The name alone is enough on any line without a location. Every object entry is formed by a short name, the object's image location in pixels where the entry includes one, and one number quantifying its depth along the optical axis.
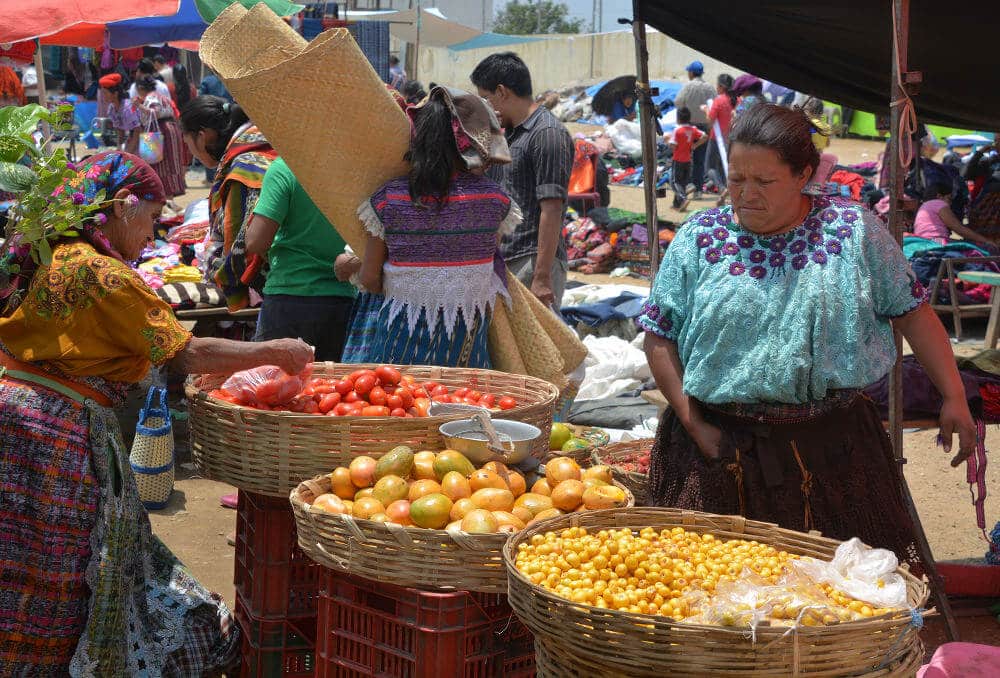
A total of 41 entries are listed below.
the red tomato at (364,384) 3.31
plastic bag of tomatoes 3.15
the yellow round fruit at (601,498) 2.64
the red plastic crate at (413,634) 2.42
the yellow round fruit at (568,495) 2.69
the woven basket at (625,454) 3.91
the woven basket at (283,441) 2.92
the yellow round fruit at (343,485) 2.75
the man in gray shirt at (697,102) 18.17
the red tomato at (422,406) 3.29
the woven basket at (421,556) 2.39
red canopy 8.45
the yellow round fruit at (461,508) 2.53
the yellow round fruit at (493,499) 2.60
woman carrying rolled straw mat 3.79
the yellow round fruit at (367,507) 2.55
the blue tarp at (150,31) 15.02
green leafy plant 2.52
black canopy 4.29
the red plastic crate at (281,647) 3.07
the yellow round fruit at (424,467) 2.80
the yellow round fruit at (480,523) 2.42
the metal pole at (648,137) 4.25
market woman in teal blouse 2.62
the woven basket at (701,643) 1.87
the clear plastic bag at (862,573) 2.07
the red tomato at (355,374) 3.38
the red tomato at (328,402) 3.22
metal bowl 2.86
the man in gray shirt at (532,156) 5.14
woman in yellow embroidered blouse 2.72
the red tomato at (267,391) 3.14
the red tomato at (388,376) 3.41
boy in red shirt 16.25
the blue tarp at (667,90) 24.30
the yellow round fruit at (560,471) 2.82
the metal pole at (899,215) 3.23
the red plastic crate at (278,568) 3.04
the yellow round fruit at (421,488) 2.66
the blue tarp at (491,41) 35.88
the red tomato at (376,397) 3.27
